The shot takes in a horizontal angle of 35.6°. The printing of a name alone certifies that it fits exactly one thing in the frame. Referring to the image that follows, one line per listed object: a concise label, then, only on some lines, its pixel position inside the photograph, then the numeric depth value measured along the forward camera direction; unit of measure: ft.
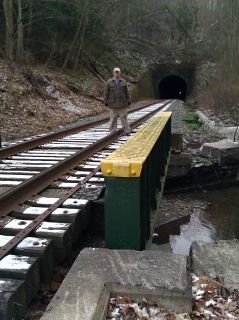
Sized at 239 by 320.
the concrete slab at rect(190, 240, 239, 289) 9.04
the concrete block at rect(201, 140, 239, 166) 36.55
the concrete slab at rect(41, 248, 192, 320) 7.15
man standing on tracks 30.12
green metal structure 9.50
